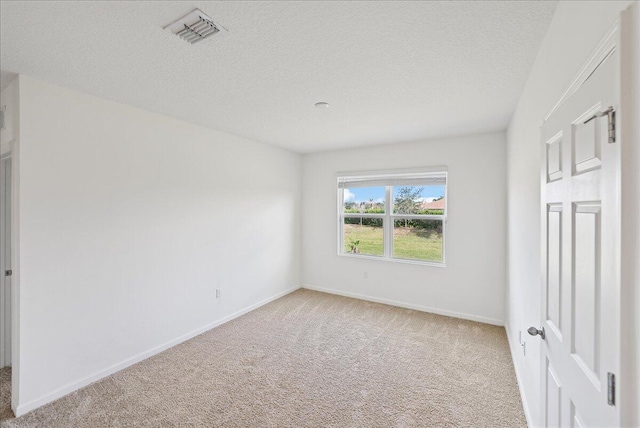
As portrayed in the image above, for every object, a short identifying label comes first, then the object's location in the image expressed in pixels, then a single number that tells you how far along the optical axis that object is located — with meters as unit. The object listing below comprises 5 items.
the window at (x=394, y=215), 4.02
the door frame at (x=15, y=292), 2.01
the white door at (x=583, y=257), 0.76
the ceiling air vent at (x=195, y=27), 1.42
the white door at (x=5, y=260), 2.55
